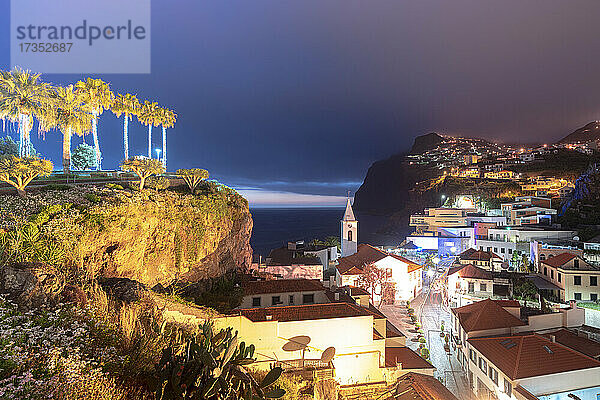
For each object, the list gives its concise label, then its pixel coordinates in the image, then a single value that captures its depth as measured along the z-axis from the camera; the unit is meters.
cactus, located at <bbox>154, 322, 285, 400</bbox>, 5.97
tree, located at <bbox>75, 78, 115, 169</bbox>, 26.41
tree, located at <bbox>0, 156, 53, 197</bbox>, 13.90
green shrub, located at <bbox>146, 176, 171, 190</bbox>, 20.19
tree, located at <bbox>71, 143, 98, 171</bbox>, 31.73
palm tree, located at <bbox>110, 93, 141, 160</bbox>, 29.29
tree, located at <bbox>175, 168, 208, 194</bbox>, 22.05
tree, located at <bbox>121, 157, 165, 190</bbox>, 19.22
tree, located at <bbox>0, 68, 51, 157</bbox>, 21.75
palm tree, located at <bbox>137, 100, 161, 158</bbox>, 31.38
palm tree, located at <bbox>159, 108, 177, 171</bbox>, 32.96
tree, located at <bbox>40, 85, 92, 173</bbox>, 24.03
